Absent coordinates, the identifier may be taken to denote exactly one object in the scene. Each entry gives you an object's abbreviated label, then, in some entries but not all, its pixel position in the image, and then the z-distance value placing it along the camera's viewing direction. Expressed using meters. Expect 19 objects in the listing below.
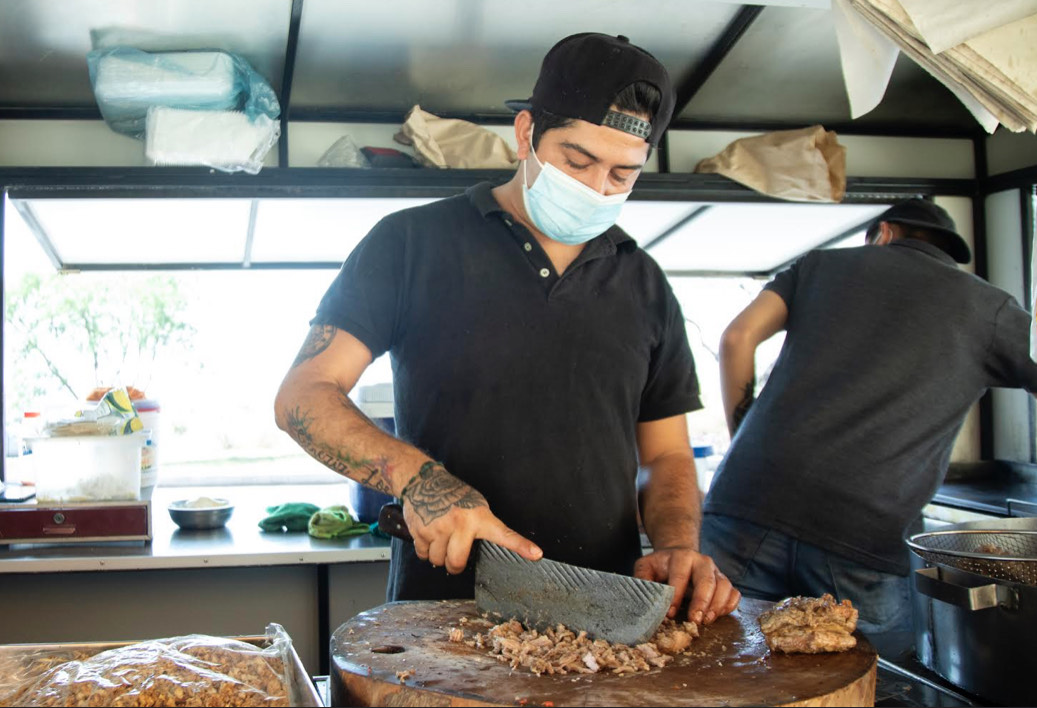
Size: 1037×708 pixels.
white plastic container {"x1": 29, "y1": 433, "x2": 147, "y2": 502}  3.16
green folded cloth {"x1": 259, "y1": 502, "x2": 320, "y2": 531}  3.45
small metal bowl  3.46
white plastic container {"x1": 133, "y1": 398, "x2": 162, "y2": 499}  3.54
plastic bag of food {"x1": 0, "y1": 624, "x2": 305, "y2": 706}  1.15
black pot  1.35
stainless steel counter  3.02
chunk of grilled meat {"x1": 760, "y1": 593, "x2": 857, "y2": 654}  1.33
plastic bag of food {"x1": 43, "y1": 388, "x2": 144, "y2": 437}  3.15
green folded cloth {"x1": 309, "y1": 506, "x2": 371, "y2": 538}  3.35
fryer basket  1.53
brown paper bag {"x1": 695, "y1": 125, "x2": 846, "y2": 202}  3.77
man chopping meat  1.77
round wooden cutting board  1.16
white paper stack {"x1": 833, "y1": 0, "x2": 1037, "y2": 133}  1.68
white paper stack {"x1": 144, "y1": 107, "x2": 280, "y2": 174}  3.27
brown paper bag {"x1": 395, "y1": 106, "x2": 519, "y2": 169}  3.60
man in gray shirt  2.56
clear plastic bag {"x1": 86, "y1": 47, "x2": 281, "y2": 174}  3.21
